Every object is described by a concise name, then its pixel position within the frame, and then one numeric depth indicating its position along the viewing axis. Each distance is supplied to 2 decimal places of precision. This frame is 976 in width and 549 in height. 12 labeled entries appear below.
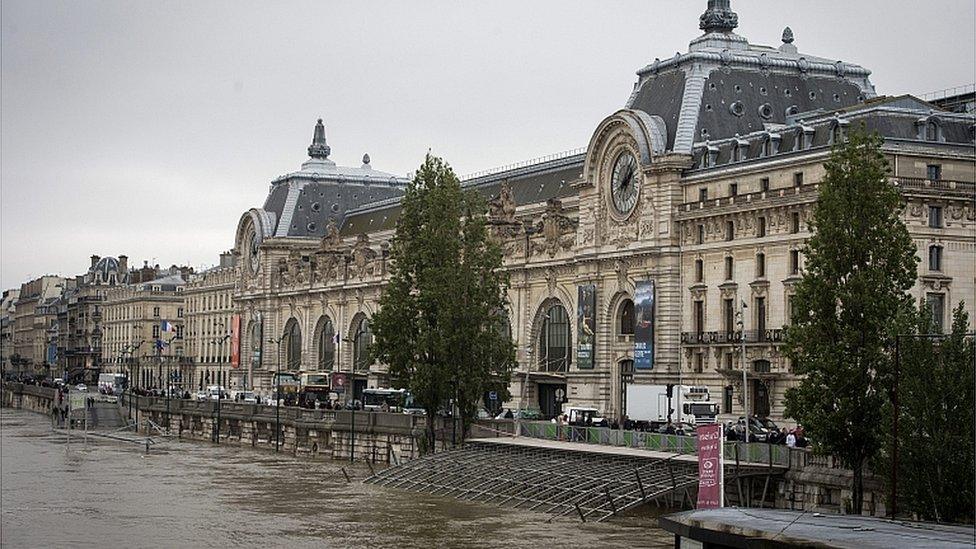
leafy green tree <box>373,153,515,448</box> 90.00
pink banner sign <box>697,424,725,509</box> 56.69
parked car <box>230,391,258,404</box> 147.50
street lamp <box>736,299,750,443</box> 88.44
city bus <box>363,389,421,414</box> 121.74
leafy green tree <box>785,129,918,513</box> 62.22
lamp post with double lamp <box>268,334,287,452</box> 120.06
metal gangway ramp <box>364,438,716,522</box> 67.81
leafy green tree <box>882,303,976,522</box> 55.12
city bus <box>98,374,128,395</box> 182.31
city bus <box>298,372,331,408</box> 135.88
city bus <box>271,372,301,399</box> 151.27
